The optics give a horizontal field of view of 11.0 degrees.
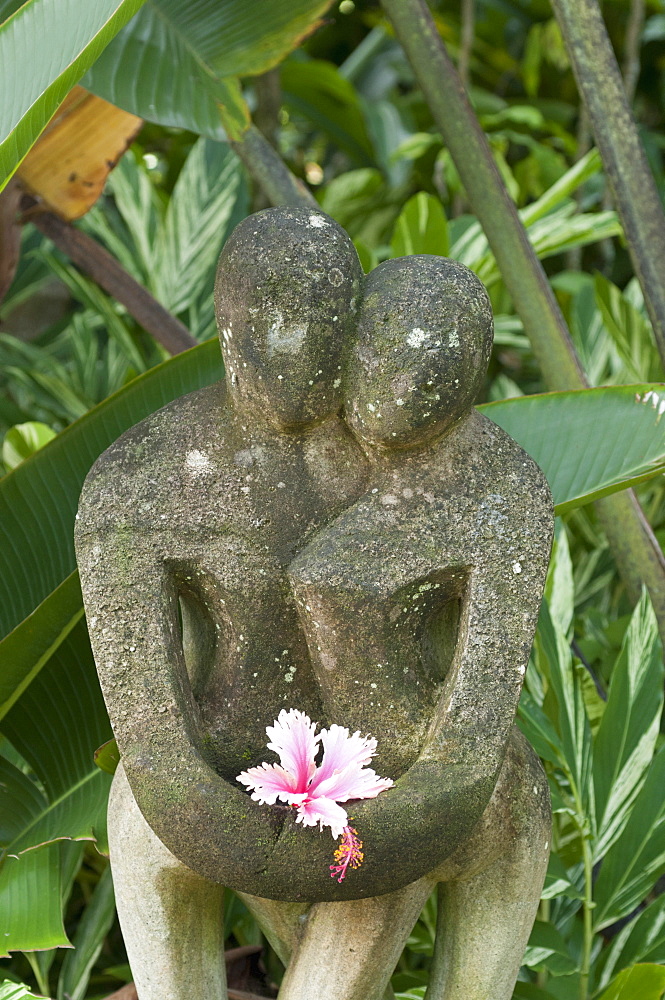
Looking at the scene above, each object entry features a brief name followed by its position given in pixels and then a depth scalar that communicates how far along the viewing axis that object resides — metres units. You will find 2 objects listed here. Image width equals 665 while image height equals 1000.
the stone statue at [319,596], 2.70
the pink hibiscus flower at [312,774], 2.63
